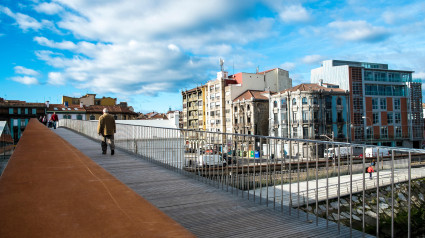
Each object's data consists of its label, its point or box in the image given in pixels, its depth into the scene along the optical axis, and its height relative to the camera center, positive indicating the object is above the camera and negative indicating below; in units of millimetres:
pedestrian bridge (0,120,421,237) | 1652 -611
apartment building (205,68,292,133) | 66312 +8439
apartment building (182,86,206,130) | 74500 +4615
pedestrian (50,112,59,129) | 27841 +940
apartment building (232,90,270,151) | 59875 +2567
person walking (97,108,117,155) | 10914 -56
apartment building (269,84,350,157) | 52188 +2064
